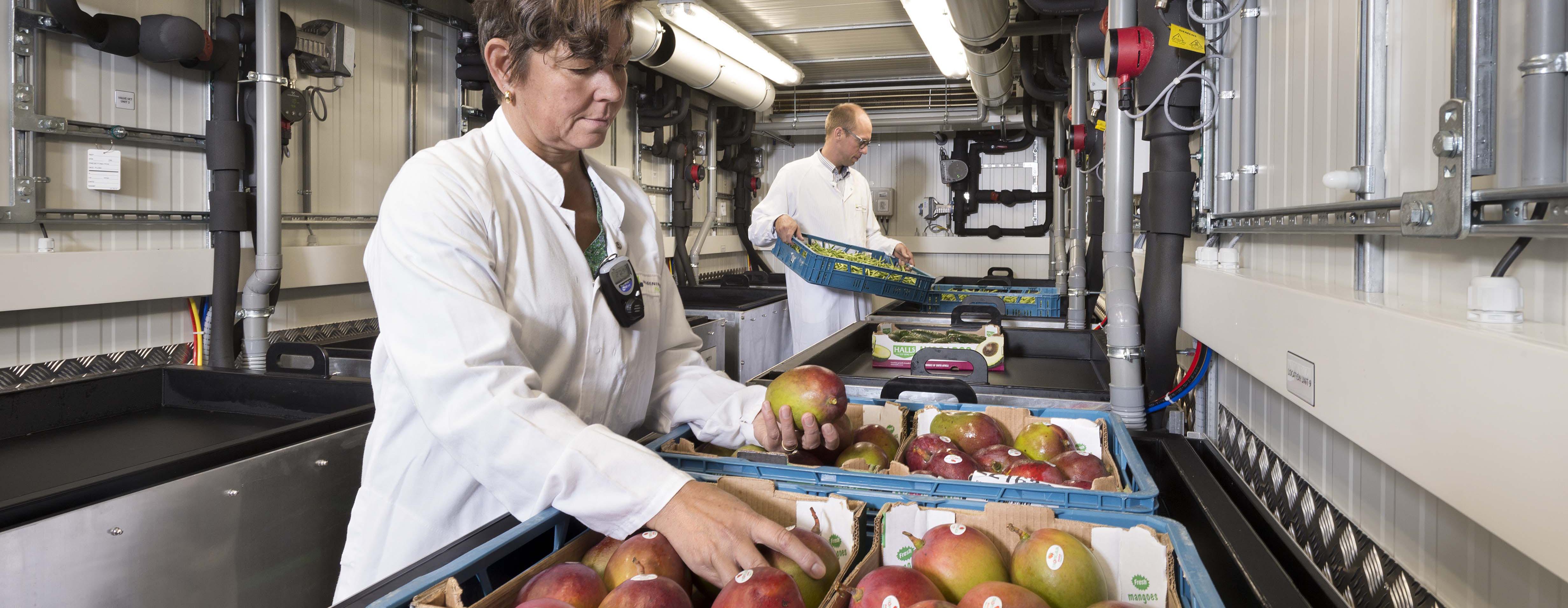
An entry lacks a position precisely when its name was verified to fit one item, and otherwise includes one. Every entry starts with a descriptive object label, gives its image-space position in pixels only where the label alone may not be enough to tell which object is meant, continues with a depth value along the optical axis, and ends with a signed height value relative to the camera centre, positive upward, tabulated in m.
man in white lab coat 4.63 +0.43
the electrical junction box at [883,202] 8.02 +0.74
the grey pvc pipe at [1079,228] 3.29 +0.23
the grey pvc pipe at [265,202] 2.91 +0.27
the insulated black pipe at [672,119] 6.25 +1.18
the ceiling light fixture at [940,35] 4.09 +1.31
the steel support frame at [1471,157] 0.67 +0.11
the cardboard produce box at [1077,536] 0.89 -0.29
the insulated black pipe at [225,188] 2.92 +0.32
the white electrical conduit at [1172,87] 1.68 +0.37
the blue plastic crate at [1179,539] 0.75 -0.27
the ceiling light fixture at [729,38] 4.42 +1.44
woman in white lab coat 1.01 -0.10
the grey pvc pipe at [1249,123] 1.65 +0.31
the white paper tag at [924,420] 1.55 -0.26
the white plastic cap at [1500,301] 0.70 -0.02
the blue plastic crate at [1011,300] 3.82 -0.09
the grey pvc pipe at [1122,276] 1.70 +0.01
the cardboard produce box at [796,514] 0.96 -0.28
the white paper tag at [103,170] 2.71 +0.35
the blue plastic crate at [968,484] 0.99 -0.26
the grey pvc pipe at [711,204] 6.92 +0.65
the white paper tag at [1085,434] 1.44 -0.26
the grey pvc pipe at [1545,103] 0.65 +0.14
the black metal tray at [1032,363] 2.12 -0.26
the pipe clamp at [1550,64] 0.64 +0.17
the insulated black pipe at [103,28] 2.46 +0.75
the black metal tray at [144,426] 1.69 -0.38
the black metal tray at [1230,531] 0.91 -0.32
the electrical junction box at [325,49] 3.33 +0.91
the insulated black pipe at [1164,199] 1.72 +0.17
